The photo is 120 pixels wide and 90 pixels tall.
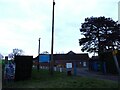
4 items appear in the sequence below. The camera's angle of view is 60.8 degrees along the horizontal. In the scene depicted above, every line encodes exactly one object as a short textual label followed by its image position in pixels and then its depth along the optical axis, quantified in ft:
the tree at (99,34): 77.55
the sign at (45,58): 61.95
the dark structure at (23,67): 30.79
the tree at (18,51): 118.55
